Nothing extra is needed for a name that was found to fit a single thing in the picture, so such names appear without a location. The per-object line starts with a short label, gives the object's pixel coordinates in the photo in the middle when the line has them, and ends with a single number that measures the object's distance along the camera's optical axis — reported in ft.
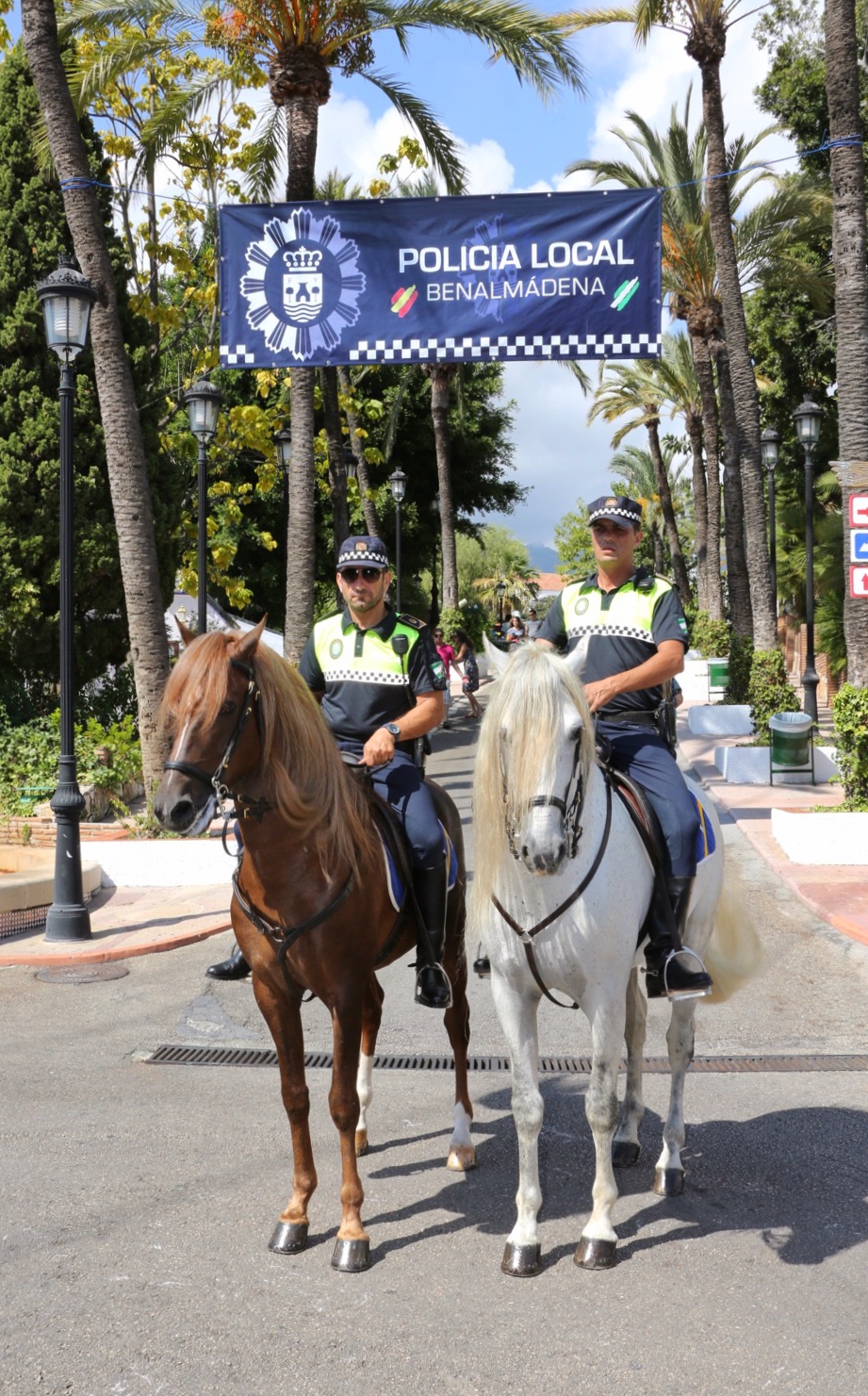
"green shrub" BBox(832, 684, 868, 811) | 41.01
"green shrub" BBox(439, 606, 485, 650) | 101.35
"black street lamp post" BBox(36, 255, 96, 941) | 33.58
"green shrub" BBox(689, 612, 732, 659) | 93.40
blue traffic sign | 40.09
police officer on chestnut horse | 17.07
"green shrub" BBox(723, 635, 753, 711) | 74.28
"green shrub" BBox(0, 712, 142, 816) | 49.19
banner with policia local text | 38.24
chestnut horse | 13.64
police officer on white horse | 16.07
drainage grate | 22.26
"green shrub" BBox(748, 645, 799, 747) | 60.90
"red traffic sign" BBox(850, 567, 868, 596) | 41.28
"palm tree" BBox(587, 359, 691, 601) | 148.15
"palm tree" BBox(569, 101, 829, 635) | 77.97
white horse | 13.47
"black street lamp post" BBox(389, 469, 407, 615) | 98.48
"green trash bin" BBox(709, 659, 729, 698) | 85.92
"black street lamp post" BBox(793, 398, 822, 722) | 67.15
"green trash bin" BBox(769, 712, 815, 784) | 54.34
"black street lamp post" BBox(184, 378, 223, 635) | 48.93
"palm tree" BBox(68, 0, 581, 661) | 48.83
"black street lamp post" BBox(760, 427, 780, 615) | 83.25
